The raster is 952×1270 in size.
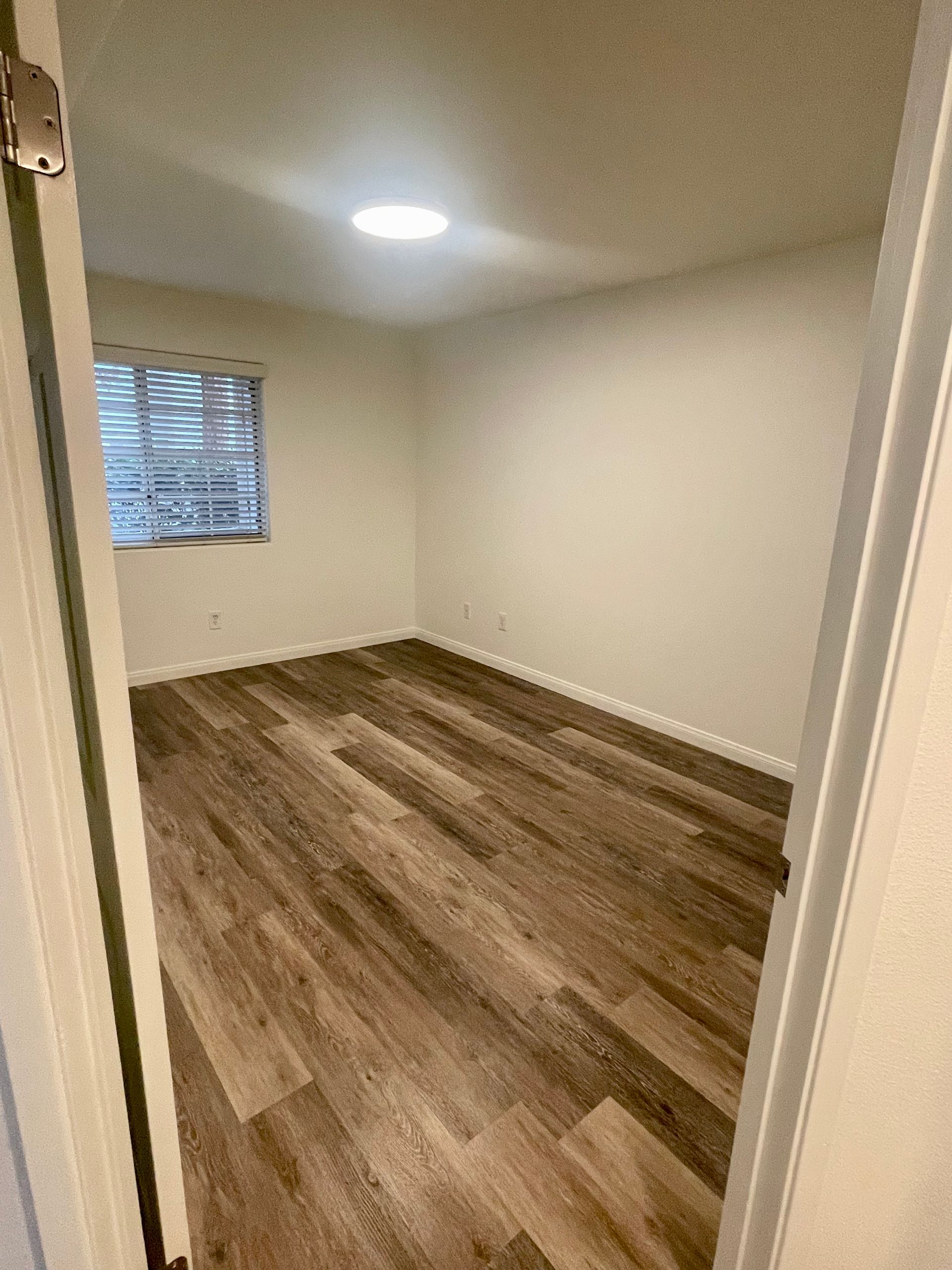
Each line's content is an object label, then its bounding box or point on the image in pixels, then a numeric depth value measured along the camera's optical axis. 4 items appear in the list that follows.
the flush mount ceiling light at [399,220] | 2.32
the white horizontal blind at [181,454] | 3.73
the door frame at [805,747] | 0.58
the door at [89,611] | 0.60
